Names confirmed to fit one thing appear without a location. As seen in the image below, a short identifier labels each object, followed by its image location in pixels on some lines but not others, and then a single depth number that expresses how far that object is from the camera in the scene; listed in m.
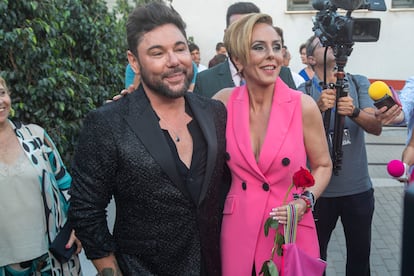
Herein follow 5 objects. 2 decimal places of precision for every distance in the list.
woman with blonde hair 2.12
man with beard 1.84
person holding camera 3.04
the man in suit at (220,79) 3.07
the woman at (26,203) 2.48
